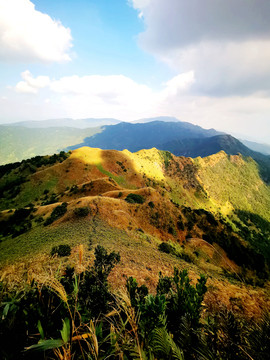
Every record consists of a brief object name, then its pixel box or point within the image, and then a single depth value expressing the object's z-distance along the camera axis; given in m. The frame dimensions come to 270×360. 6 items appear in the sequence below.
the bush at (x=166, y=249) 22.38
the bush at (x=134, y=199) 33.66
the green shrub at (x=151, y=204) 34.22
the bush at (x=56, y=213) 26.78
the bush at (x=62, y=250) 14.07
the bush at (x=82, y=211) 24.88
